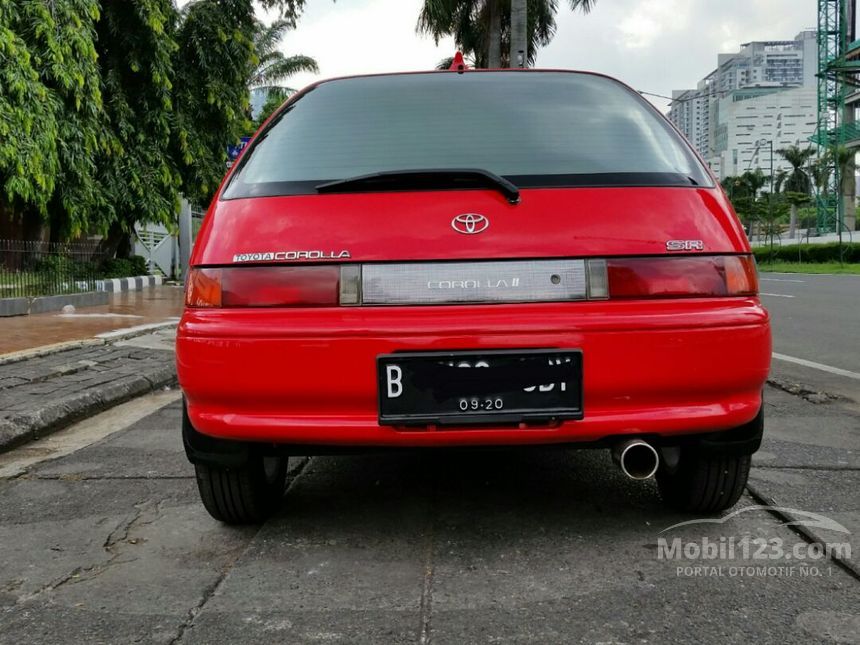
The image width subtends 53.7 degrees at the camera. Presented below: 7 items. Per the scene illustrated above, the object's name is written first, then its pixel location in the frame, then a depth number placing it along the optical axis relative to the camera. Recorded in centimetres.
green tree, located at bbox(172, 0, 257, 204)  1659
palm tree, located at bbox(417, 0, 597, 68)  2684
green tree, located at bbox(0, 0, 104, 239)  1137
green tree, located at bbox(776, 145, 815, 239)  5708
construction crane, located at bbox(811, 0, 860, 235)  6197
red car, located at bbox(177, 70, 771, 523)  235
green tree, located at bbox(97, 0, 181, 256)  1513
